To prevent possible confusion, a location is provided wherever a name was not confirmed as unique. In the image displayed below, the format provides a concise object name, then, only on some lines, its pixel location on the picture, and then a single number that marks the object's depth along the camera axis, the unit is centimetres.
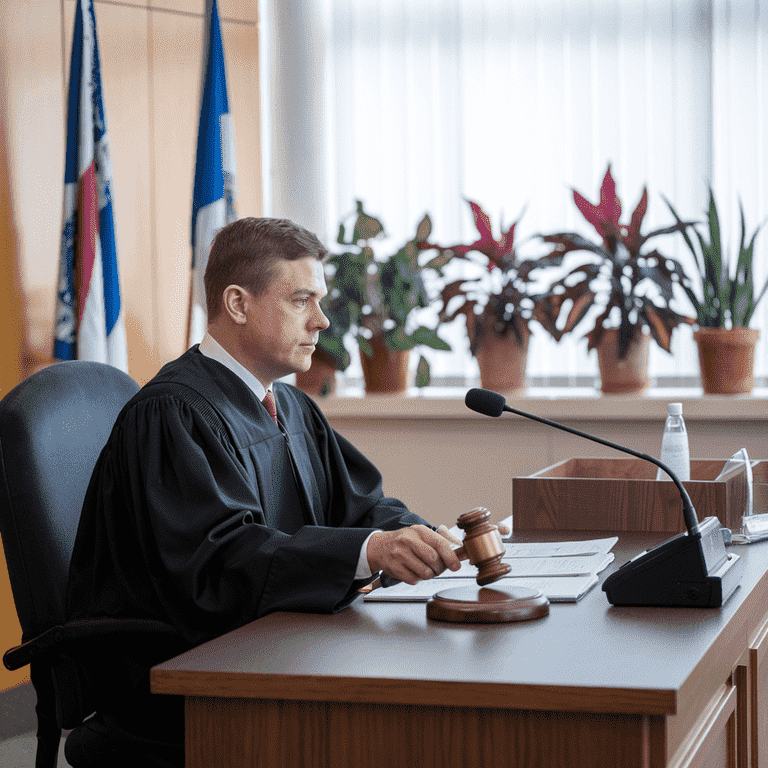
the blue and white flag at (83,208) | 403
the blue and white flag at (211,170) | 466
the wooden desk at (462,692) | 204
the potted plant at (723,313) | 441
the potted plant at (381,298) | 481
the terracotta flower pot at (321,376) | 502
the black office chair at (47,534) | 257
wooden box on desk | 287
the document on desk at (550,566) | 255
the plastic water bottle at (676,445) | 303
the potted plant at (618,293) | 451
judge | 245
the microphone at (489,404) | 245
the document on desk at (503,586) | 242
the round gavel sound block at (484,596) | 231
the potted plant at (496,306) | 474
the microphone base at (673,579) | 235
